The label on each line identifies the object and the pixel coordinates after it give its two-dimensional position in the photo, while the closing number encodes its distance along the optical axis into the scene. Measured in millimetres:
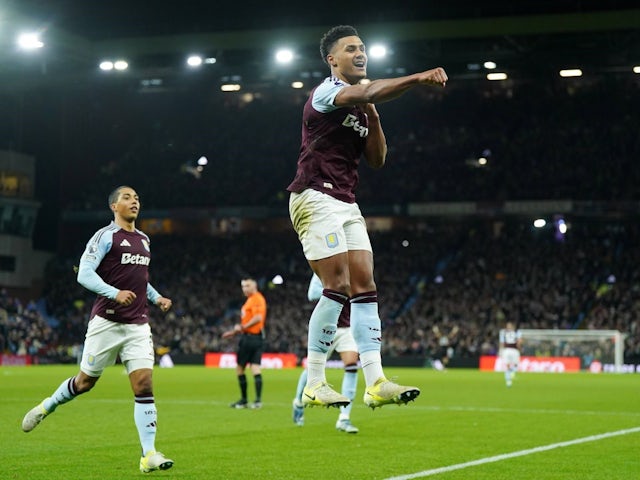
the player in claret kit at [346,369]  13914
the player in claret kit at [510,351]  29834
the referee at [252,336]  18797
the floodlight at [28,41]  34125
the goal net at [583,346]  42219
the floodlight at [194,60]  38312
